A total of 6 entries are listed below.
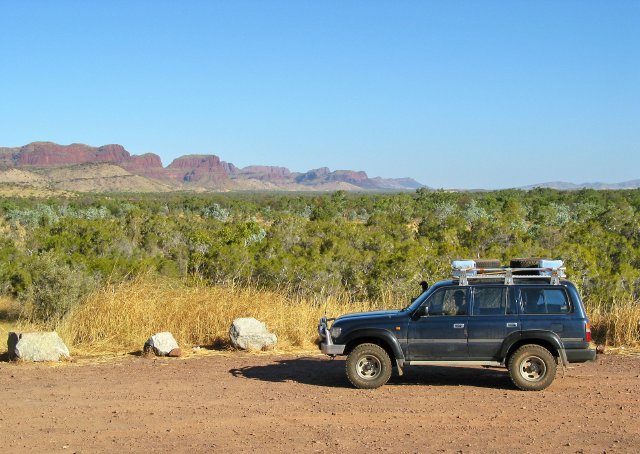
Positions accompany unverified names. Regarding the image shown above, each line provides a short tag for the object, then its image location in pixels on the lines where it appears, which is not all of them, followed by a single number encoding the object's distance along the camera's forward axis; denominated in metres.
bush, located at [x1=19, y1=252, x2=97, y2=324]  17.12
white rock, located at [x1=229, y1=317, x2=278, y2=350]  13.23
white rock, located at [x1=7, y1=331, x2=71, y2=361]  12.27
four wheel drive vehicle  10.23
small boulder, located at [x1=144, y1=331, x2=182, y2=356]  12.76
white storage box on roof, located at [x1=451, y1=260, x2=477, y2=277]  10.53
